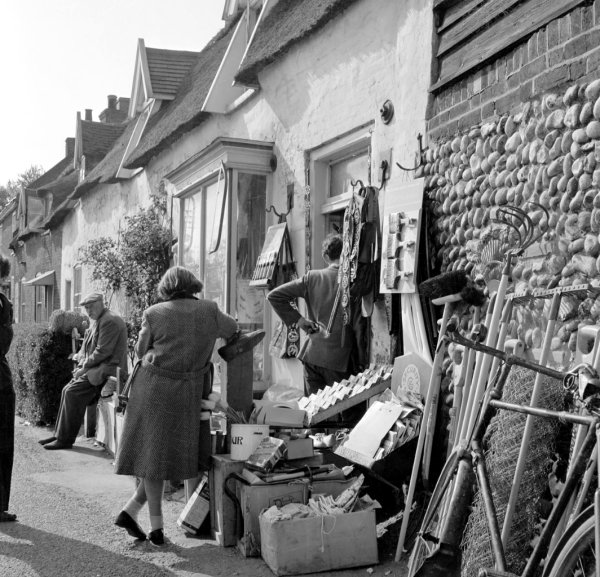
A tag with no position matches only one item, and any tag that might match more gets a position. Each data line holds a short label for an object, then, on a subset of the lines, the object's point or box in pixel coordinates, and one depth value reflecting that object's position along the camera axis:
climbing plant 11.91
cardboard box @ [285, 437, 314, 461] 5.05
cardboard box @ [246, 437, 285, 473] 4.81
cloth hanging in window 6.04
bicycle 2.59
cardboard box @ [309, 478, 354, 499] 4.80
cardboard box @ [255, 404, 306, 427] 5.32
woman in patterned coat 4.88
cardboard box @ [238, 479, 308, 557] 4.64
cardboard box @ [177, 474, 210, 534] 5.07
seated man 8.38
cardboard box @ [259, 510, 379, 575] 4.29
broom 4.45
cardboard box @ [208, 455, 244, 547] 4.85
